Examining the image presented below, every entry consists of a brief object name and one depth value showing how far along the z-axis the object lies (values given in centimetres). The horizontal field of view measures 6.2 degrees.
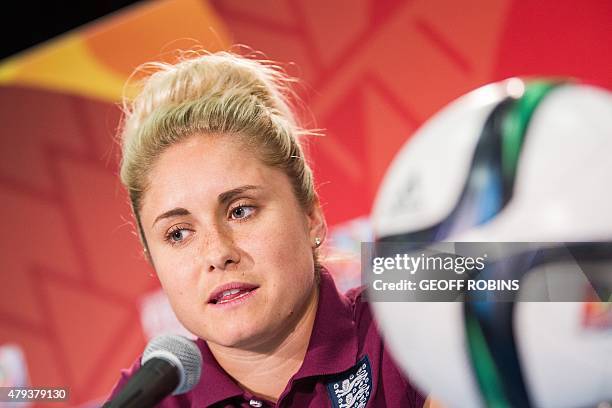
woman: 443
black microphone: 428
